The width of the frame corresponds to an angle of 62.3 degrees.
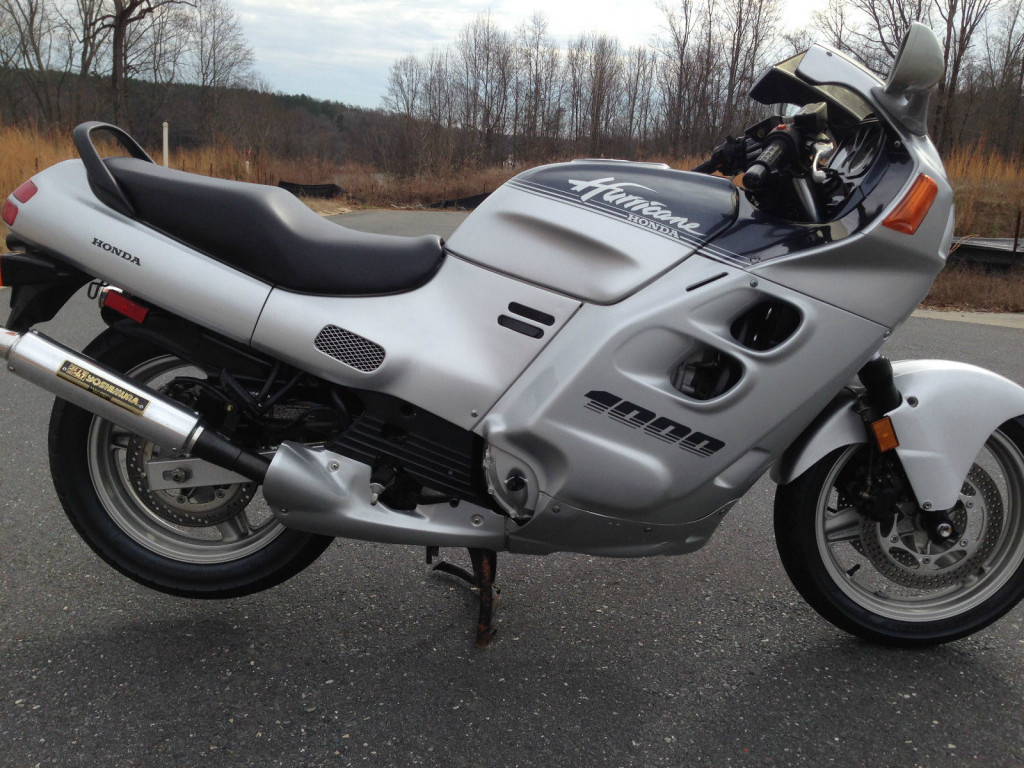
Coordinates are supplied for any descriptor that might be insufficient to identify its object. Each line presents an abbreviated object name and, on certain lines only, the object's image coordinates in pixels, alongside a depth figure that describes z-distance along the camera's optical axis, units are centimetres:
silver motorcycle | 204
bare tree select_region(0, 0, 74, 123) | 3494
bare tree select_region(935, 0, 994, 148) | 2320
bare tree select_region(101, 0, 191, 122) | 3198
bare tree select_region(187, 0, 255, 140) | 4428
